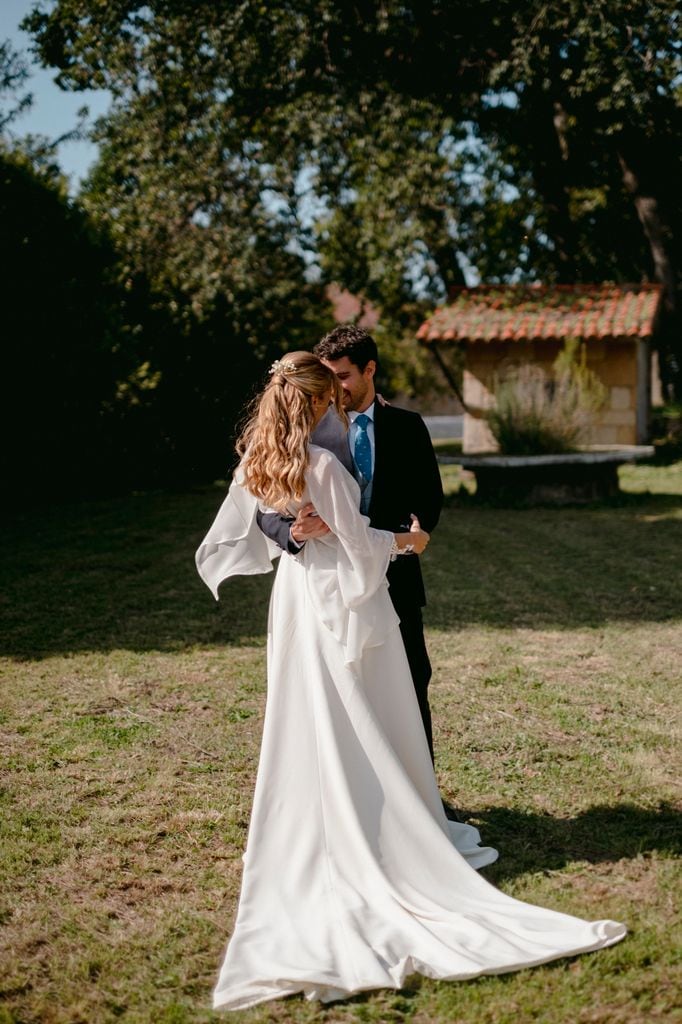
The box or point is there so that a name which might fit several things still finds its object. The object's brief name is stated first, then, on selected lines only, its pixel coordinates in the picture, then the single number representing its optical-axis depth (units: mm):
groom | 4082
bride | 3414
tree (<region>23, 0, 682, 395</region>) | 17859
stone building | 20219
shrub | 15359
